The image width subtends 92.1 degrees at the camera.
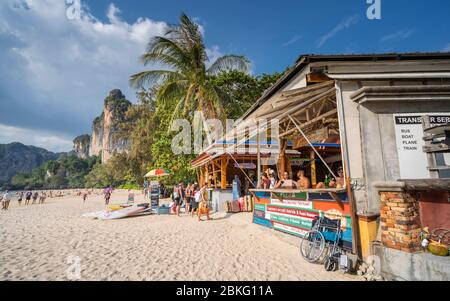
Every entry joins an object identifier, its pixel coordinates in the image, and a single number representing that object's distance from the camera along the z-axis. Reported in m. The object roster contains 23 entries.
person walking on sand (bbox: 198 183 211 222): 9.83
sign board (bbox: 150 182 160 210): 13.59
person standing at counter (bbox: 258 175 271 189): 8.26
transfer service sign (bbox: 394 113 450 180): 3.95
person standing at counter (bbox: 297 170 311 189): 6.39
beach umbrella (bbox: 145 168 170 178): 16.11
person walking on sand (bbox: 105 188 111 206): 21.42
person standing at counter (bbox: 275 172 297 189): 6.54
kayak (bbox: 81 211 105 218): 11.75
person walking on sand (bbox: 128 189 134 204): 20.06
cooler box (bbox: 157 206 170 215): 12.47
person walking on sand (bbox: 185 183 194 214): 12.51
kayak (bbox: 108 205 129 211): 12.68
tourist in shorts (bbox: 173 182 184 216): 11.81
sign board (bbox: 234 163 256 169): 11.57
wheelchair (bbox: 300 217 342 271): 4.21
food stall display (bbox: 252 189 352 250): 4.33
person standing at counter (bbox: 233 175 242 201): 11.23
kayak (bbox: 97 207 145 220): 11.12
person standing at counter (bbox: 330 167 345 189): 4.73
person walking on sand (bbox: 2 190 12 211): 18.42
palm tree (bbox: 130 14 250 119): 13.87
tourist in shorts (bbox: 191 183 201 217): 10.83
